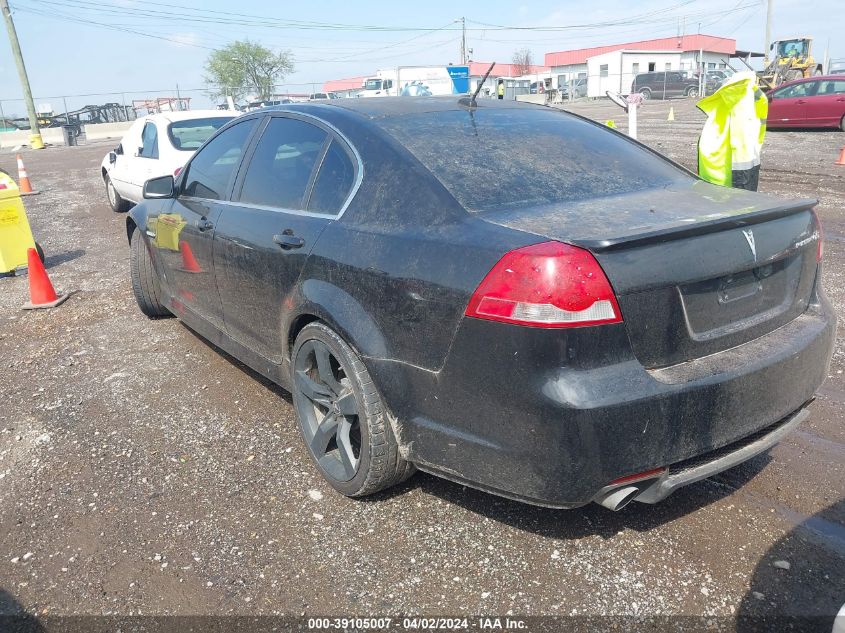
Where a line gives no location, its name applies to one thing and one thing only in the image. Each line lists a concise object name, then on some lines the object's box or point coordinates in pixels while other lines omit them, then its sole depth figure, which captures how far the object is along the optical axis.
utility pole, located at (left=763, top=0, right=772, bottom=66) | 44.34
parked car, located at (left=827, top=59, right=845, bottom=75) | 45.94
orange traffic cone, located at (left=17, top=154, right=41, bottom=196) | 15.15
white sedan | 9.00
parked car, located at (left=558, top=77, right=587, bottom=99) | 50.72
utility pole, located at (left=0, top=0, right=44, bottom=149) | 32.50
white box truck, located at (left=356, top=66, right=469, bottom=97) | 28.81
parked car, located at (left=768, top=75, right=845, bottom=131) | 16.94
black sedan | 2.13
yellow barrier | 7.32
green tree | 77.25
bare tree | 77.25
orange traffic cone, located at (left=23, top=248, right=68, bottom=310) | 6.30
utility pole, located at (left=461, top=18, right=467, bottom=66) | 65.57
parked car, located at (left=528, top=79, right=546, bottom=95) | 48.32
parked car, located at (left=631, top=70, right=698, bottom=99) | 40.66
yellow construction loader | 33.75
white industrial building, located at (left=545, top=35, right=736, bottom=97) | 53.00
